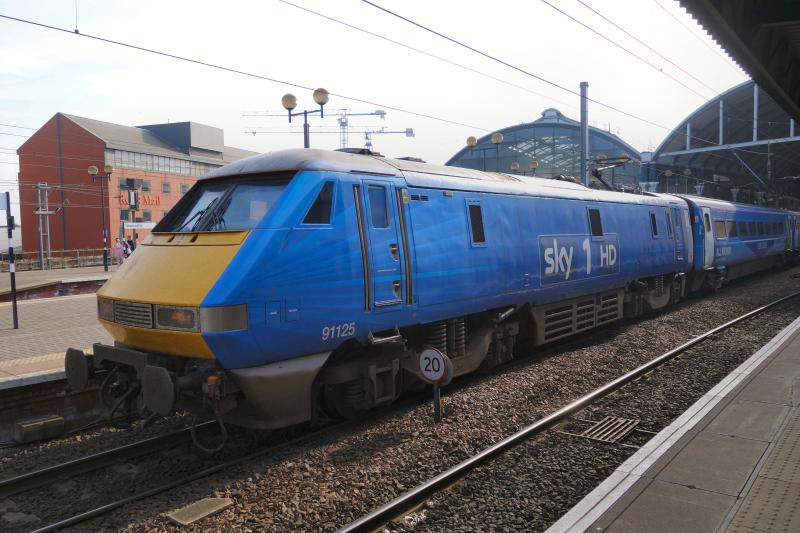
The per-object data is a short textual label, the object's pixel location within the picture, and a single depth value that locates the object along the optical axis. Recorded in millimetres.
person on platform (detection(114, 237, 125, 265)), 23080
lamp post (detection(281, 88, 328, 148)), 15695
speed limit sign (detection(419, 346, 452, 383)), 7605
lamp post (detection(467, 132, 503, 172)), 27183
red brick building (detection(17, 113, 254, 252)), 55594
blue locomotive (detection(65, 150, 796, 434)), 6121
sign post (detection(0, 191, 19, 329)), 12438
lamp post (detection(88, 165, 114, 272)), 38575
